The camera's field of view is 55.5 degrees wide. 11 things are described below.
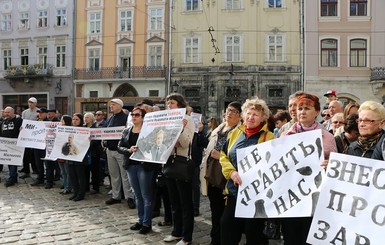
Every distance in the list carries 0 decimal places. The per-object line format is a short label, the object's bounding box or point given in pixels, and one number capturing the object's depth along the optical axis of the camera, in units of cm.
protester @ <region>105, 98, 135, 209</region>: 730
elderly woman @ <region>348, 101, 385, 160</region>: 318
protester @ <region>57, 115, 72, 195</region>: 833
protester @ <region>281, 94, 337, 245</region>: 339
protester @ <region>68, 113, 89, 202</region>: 779
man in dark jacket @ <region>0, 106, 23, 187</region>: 952
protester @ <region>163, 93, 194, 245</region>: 485
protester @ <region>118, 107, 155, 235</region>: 541
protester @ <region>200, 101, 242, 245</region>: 477
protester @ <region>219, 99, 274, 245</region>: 385
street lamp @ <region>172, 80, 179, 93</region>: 2713
